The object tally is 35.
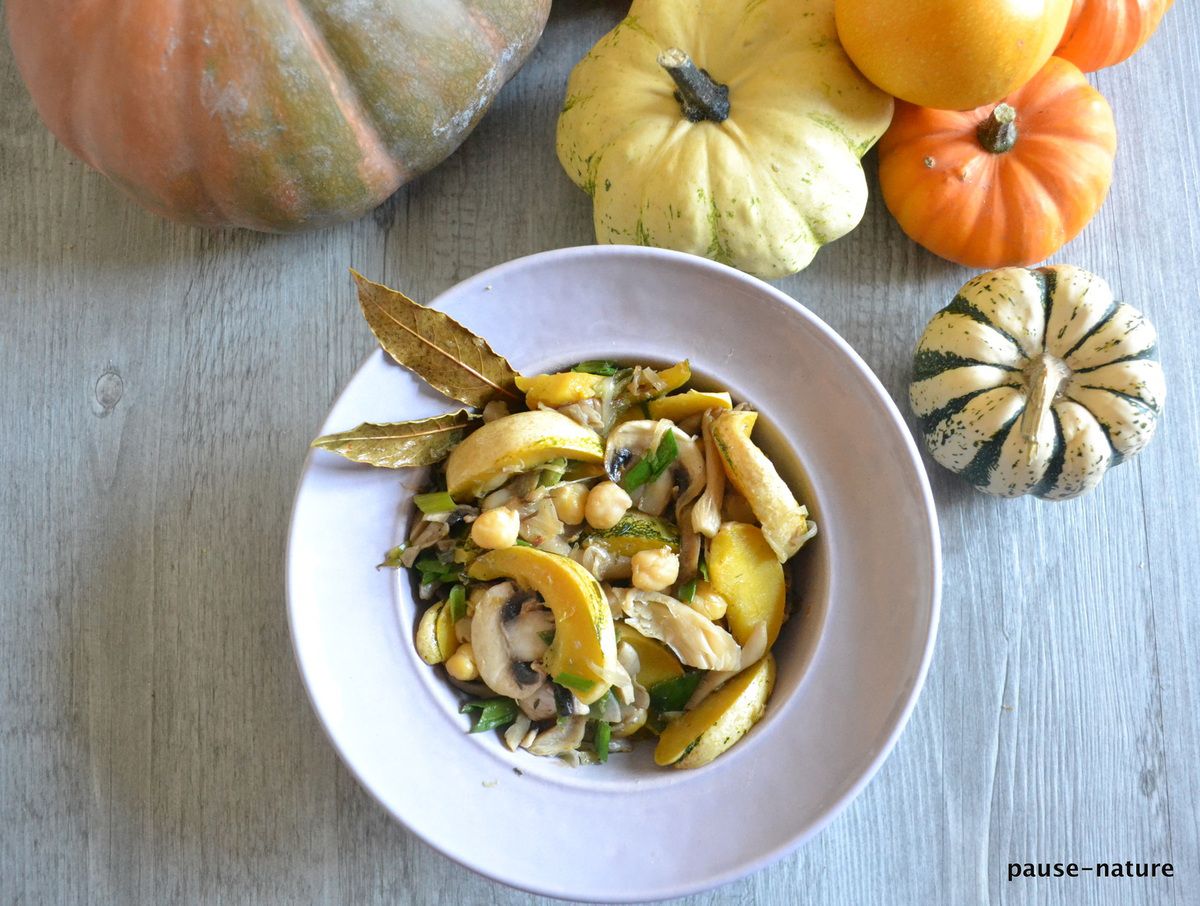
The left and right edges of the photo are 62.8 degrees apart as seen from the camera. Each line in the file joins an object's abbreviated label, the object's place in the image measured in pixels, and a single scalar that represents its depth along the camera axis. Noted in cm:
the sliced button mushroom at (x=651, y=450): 33
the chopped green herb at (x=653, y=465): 33
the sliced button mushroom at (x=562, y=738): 32
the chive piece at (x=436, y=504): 32
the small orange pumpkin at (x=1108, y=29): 37
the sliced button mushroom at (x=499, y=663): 32
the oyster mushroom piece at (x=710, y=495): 32
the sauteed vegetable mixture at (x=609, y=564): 31
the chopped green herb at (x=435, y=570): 33
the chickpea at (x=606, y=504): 32
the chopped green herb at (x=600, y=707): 32
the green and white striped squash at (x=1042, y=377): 35
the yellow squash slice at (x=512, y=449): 31
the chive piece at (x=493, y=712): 32
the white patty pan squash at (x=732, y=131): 35
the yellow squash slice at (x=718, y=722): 31
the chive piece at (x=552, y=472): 32
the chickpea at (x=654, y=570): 32
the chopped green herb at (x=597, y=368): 34
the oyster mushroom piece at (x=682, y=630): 31
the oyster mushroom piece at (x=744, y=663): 32
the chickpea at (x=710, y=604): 32
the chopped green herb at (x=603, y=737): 32
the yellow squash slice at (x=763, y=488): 32
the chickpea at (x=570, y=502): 33
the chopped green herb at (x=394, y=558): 33
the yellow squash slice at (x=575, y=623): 30
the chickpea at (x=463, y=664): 32
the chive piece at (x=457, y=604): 33
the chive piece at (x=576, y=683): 31
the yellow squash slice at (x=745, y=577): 32
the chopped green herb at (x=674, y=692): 33
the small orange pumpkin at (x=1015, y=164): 37
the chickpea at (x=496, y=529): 32
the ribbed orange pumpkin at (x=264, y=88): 31
